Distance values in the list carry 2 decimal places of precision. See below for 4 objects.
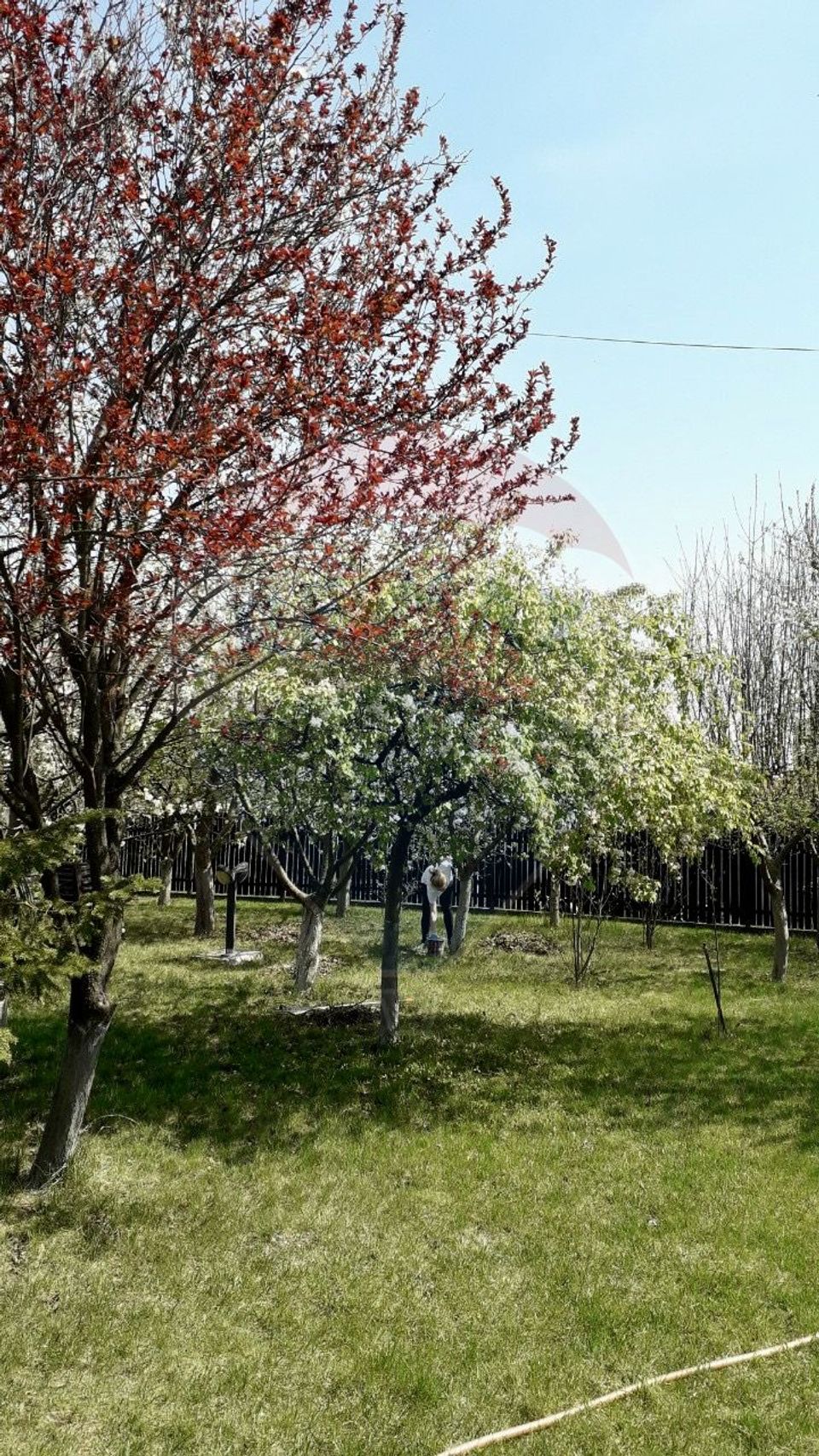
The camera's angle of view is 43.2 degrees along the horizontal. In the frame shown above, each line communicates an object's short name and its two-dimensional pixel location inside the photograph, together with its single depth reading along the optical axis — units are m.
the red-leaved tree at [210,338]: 4.14
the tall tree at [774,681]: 13.70
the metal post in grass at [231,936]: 13.13
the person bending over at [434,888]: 14.23
